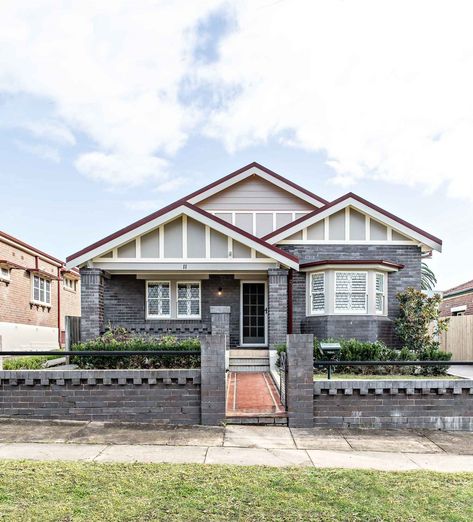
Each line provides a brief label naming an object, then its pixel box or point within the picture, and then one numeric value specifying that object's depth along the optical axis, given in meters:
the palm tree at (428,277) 41.47
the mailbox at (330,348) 8.96
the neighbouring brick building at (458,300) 21.11
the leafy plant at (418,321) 13.88
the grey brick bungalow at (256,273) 13.49
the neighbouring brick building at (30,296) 18.00
